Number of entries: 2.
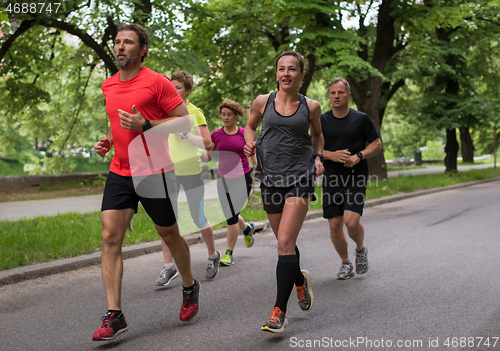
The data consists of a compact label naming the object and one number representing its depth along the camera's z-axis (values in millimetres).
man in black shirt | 5070
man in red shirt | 3568
